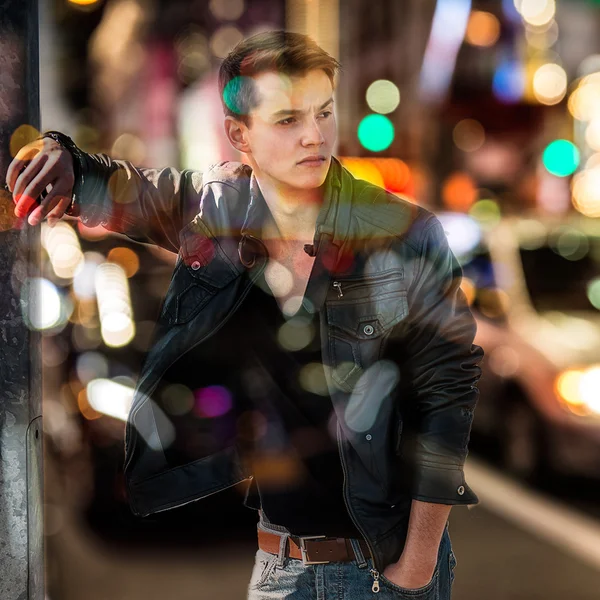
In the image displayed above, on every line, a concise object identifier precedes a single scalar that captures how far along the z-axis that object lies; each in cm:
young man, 218
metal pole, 197
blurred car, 668
